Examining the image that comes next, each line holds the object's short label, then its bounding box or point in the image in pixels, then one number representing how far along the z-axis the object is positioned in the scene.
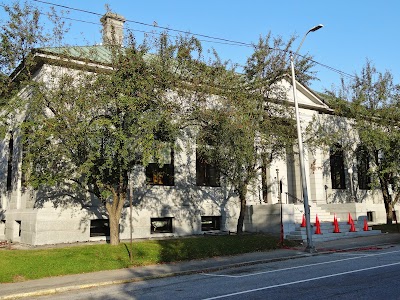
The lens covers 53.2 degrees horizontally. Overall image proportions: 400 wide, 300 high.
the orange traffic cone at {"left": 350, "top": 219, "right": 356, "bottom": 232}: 22.32
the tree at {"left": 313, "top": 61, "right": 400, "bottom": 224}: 25.75
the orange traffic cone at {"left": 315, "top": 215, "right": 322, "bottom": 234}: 20.67
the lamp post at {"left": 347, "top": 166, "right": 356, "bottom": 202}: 29.95
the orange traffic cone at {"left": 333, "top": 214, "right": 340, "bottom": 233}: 21.52
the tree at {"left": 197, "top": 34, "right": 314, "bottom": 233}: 17.41
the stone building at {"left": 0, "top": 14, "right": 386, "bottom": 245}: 17.84
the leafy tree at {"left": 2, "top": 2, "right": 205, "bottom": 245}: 13.87
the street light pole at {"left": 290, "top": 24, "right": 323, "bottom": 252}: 16.09
